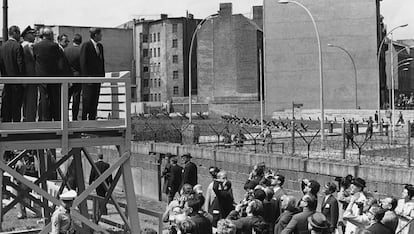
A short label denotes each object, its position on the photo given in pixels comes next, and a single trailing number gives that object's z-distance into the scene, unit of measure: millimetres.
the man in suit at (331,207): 10438
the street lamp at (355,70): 70288
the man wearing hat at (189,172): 14883
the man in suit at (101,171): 15697
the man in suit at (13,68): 10172
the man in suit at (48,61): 10055
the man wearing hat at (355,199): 9977
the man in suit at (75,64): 10539
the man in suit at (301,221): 8133
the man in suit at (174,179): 16328
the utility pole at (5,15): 17812
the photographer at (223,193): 11102
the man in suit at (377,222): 8109
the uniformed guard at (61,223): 6297
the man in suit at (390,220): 8398
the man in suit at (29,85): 10461
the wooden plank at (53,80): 8930
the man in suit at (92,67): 10188
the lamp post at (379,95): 73669
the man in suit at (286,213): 8617
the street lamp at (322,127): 28159
